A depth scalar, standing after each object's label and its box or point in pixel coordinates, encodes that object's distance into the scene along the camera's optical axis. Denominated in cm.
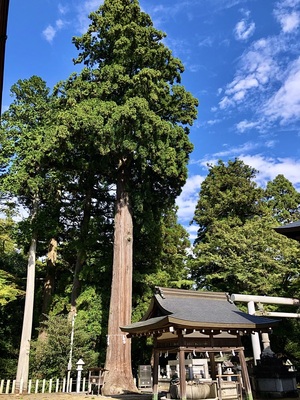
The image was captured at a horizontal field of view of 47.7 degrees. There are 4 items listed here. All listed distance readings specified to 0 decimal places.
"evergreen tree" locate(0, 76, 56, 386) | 1476
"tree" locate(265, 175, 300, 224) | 2191
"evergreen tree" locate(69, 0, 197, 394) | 1269
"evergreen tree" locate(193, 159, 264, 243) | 2214
